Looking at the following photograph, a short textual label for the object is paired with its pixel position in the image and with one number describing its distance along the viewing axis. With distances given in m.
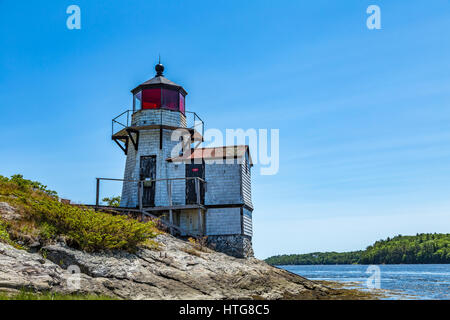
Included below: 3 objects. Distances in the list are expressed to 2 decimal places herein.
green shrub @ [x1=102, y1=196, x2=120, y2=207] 31.94
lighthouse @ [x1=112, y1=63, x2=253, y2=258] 24.62
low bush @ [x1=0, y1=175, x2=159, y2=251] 14.55
